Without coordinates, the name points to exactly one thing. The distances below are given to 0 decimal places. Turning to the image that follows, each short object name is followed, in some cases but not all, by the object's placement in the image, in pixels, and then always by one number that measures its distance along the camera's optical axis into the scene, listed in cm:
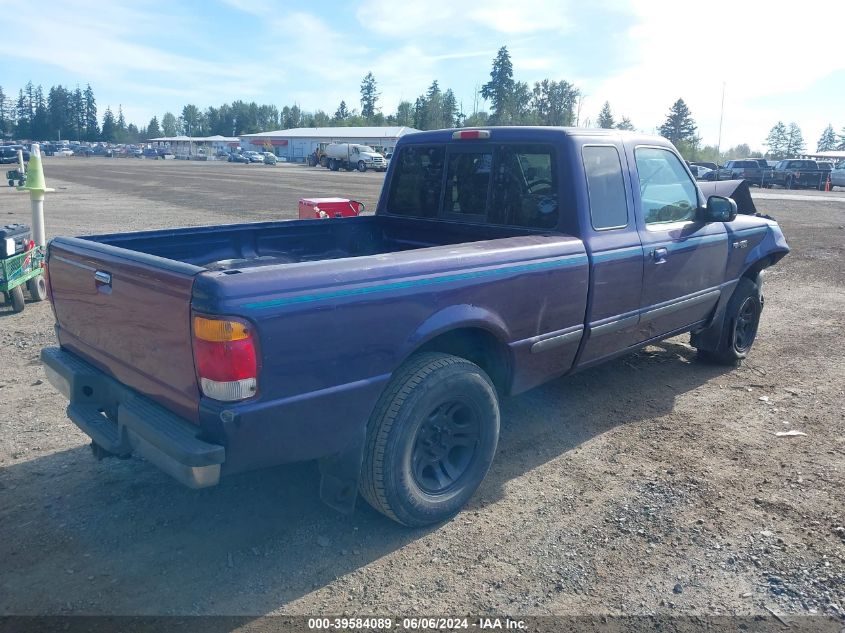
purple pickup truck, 286
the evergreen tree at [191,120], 18500
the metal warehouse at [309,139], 9294
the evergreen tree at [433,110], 10501
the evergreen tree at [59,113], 16138
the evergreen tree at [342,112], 14925
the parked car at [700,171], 4403
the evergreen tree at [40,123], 16012
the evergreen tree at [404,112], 12706
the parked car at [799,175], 4088
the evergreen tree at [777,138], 14188
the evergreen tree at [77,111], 16588
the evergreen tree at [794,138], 13925
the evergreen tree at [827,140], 14488
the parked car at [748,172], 4234
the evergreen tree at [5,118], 16325
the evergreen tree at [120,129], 17160
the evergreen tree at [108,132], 16712
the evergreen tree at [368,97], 14575
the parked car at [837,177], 4034
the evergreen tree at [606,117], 11809
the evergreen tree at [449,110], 10715
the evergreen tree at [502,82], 10456
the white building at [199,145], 11781
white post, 782
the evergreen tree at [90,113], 16850
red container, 841
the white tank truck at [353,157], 5572
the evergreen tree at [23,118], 16075
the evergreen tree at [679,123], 11669
